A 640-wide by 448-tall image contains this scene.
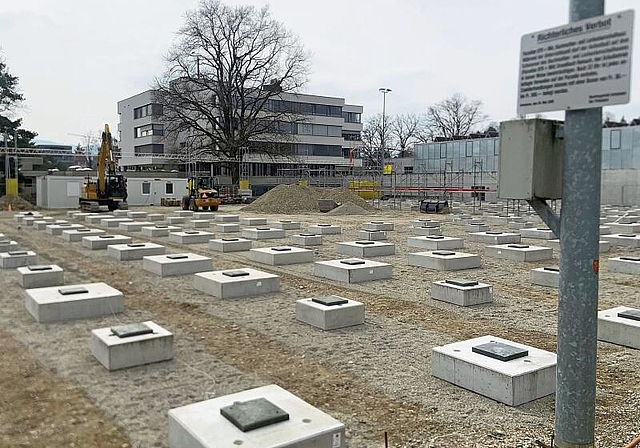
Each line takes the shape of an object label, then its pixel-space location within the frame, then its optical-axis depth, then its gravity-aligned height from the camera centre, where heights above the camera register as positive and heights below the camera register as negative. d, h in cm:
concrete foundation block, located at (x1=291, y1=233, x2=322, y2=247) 1727 -181
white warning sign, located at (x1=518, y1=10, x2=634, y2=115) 304 +63
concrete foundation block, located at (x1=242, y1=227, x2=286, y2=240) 1927 -180
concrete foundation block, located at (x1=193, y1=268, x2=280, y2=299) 954 -174
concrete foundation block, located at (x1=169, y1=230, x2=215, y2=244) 1781 -179
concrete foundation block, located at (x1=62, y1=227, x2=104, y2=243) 1835 -177
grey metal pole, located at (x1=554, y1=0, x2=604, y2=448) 332 -49
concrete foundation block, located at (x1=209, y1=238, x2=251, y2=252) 1595 -181
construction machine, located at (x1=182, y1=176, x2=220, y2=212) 3444 -115
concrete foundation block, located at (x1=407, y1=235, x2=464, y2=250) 1619 -176
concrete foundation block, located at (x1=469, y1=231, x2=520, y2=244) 1751 -175
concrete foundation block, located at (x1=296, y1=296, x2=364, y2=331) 763 -176
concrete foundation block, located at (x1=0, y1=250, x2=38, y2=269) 1259 -177
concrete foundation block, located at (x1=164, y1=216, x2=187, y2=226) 2580 -184
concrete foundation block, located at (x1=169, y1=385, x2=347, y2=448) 357 -159
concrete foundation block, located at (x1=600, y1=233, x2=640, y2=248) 1695 -172
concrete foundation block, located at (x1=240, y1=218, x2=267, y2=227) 2455 -180
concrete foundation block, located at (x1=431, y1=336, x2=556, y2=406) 507 -173
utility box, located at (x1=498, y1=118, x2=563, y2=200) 341 +13
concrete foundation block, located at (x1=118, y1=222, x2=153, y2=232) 2209 -179
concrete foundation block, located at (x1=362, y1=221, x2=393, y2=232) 2212 -177
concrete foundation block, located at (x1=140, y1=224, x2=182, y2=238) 1978 -178
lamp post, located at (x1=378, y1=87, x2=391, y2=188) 5108 +538
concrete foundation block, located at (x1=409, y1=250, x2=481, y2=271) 1272 -177
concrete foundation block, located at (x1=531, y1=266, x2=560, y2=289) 1082 -180
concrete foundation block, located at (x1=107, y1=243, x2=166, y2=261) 1392 -175
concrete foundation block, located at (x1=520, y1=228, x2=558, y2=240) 1891 -175
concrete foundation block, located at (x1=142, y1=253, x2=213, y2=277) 1172 -175
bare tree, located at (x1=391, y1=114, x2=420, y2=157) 8338 +655
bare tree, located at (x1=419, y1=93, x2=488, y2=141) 7756 +791
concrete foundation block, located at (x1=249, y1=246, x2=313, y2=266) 1345 -178
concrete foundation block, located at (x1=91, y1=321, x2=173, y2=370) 599 -176
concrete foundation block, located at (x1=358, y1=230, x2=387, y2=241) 1850 -178
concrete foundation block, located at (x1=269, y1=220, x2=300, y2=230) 2264 -179
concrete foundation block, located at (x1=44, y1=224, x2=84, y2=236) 2026 -173
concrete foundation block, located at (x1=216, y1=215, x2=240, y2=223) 2548 -173
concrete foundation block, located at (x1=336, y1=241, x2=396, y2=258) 1491 -178
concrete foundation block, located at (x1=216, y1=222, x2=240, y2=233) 2145 -179
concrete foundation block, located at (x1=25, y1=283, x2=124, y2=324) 789 -172
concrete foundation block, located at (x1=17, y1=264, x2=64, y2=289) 1052 -179
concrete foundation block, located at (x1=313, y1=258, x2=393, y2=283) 1109 -175
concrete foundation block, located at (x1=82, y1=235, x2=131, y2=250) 1619 -173
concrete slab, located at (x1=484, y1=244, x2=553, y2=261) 1412 -177
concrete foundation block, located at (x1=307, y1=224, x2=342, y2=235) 2066 -177
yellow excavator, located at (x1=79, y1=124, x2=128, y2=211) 3300 -65
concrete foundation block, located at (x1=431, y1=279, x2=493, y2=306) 912 -177
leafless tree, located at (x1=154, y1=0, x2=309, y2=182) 4581 +734
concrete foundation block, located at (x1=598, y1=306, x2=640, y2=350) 683 -174
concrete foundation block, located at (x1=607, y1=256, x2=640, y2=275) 1213 -177
